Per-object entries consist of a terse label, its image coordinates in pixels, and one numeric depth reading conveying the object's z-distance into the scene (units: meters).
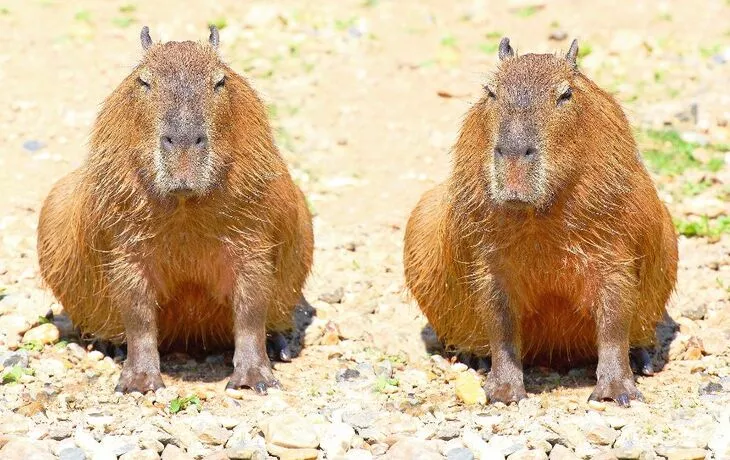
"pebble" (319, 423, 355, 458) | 12.33
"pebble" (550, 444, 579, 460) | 11.98
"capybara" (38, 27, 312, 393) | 13.14
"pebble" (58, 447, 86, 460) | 12.09
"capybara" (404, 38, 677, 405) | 12.60
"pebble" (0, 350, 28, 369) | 14.29
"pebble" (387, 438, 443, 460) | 12.04
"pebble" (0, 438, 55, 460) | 11.93
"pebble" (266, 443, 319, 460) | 12.15
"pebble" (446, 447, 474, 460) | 12.14
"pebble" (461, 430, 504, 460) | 12.16
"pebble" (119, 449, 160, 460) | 12.05
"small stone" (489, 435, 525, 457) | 12.19
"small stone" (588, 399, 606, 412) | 13.16
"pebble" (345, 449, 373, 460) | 12.22
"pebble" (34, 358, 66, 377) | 14.34
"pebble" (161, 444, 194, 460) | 12.14
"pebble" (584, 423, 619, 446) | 12.24
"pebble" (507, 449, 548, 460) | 12.03
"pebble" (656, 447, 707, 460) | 11.81
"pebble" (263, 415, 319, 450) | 12.26
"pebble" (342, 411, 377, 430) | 12.78
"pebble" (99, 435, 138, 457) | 12.19
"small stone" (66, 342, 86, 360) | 14.98
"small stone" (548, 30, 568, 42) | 24.58
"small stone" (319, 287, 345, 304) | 16.77
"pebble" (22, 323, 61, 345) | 15.10
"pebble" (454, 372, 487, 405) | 13.66
